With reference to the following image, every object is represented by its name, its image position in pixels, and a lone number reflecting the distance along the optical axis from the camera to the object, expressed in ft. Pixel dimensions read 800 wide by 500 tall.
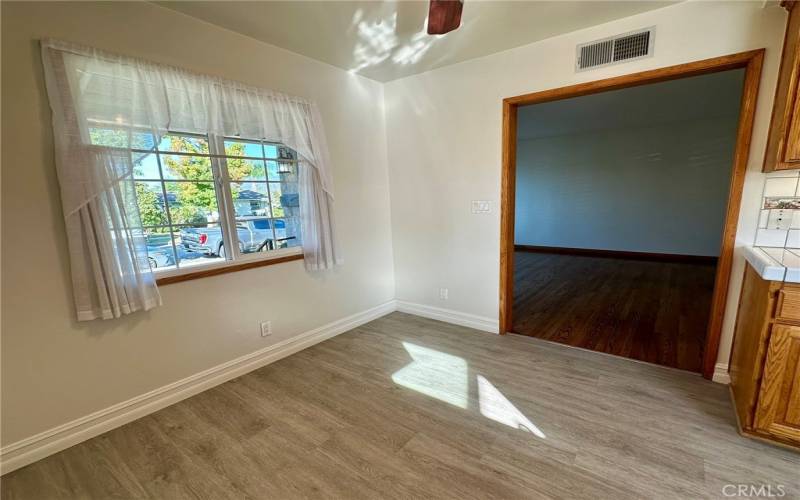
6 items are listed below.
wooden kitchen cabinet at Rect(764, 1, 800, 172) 5.40
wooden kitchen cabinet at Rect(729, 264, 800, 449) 5.10
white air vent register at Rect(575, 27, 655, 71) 7.24
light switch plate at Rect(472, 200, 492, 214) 9.94
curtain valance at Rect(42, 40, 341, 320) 5.63
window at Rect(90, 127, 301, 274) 6.81
